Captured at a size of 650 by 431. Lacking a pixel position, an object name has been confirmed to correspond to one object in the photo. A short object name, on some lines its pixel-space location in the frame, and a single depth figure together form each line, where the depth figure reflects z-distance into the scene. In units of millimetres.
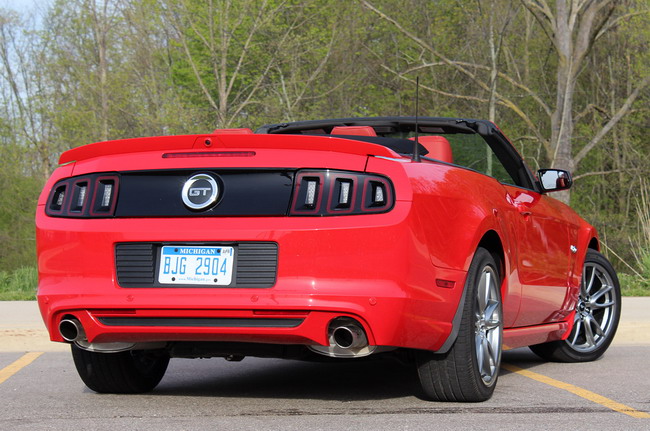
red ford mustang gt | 7400
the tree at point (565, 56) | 38249
